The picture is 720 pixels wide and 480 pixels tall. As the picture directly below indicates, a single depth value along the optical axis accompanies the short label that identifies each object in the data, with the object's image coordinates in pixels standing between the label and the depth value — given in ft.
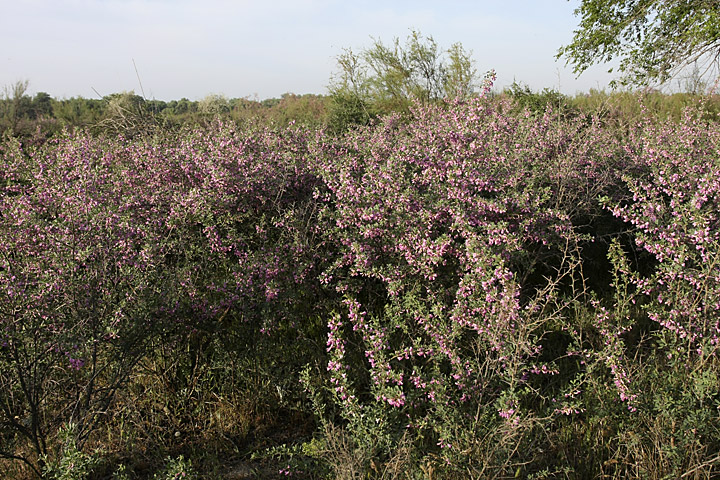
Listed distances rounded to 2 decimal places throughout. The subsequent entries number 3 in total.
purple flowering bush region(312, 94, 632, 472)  9.80
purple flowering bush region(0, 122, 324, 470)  9.85
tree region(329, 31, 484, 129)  63.21
